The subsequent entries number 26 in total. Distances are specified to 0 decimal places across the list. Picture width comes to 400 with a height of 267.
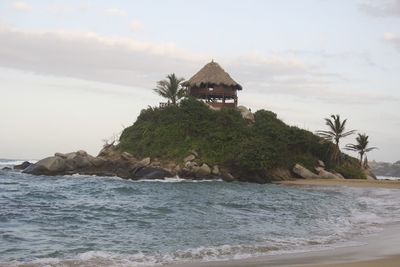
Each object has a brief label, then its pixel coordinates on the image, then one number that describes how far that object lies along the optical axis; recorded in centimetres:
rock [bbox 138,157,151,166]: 4430
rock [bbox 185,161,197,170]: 4303
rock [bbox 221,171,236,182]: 4309
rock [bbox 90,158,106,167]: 4567
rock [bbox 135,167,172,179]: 4159
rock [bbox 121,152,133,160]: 4555
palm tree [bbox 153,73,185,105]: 5650
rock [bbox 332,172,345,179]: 4652
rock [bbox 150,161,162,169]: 4419
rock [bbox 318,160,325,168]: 4799
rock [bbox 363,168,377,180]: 5236
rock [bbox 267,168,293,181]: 4416
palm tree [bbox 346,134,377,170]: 5434
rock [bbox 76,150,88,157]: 4609
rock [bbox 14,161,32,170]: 5655
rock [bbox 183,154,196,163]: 4431
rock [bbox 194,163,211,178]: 4266
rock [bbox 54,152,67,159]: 4647
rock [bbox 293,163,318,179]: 4509
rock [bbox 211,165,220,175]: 4328
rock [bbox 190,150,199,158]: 4497
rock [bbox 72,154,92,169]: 4522
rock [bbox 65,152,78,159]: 4615
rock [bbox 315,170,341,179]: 4502
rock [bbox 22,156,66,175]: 4478
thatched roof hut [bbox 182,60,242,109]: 5472
